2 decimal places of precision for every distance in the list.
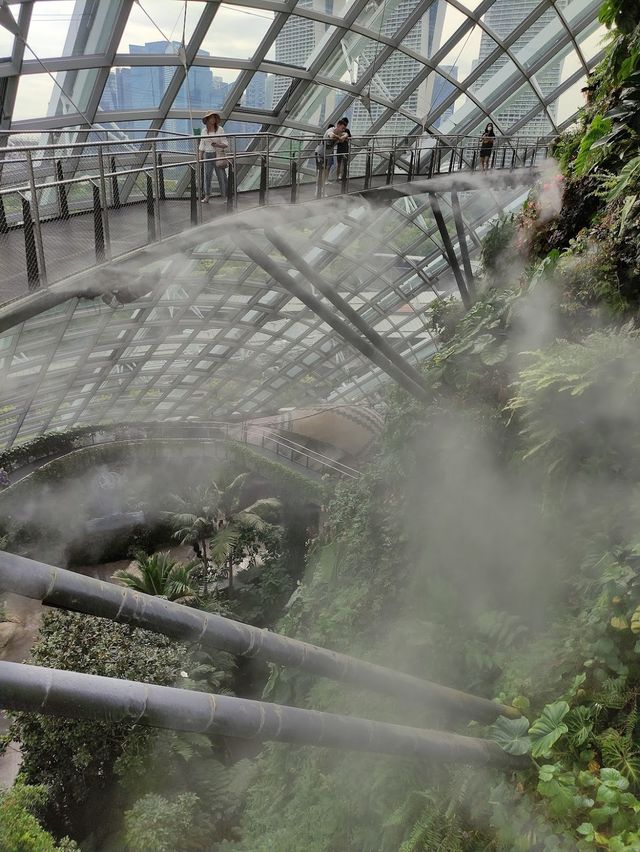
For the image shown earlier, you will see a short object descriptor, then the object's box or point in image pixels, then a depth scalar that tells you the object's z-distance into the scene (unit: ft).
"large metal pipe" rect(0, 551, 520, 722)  12.42
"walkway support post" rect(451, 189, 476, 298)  52.90
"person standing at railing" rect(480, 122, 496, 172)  54.03
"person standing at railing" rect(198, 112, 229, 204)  28.19
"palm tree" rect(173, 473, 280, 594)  65.16
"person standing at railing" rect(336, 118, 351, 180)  38.98
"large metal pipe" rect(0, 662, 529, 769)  11.41
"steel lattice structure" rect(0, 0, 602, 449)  33.60
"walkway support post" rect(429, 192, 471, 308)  47.26
